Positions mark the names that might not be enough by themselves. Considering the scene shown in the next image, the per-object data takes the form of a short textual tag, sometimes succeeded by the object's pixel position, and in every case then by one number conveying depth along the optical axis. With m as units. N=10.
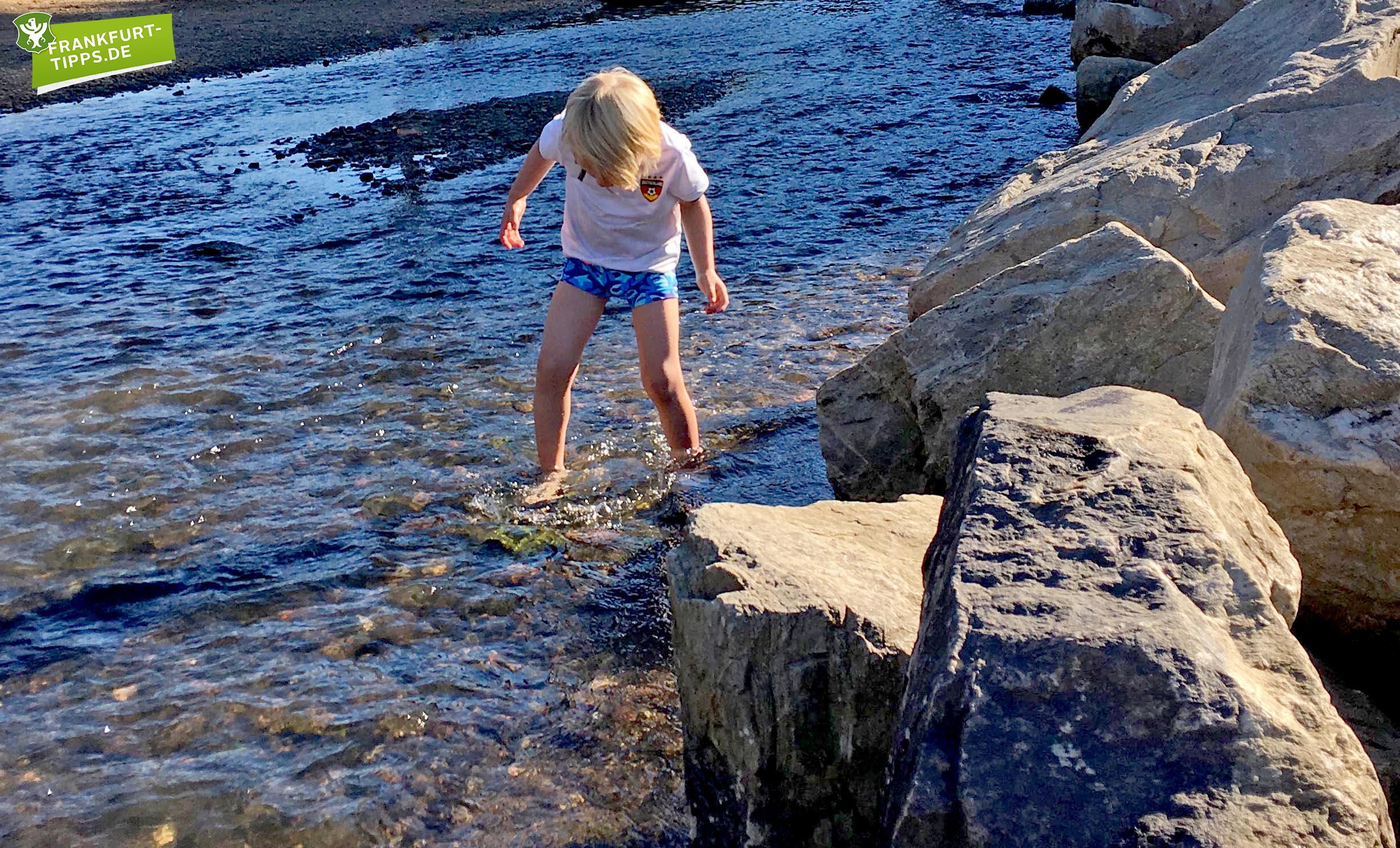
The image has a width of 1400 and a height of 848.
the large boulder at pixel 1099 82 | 11.15
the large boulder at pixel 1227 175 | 4.86
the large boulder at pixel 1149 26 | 11.98
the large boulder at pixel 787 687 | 2.58
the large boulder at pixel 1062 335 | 3.69
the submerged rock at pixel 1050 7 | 17.98
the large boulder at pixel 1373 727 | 2.62
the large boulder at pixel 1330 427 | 2.82
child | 4.11
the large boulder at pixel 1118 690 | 1.80
